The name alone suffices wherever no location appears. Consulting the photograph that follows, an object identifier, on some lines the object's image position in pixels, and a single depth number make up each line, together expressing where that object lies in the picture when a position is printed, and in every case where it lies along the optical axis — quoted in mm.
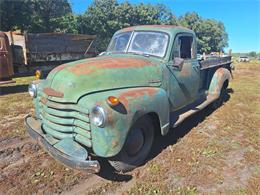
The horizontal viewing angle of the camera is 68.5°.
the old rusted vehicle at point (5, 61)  6717
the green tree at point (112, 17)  28365
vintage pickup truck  2452
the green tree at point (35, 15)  18719
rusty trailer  7941
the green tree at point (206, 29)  43962
